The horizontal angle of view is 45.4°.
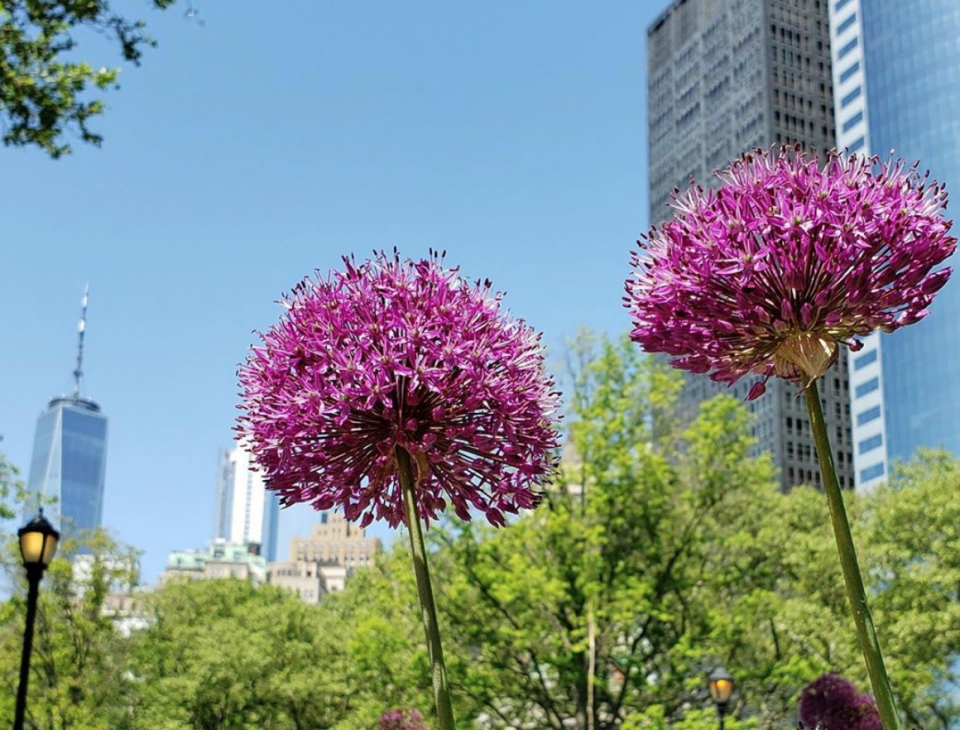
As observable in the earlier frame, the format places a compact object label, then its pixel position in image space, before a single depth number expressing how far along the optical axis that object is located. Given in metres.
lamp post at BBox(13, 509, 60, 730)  14.72
